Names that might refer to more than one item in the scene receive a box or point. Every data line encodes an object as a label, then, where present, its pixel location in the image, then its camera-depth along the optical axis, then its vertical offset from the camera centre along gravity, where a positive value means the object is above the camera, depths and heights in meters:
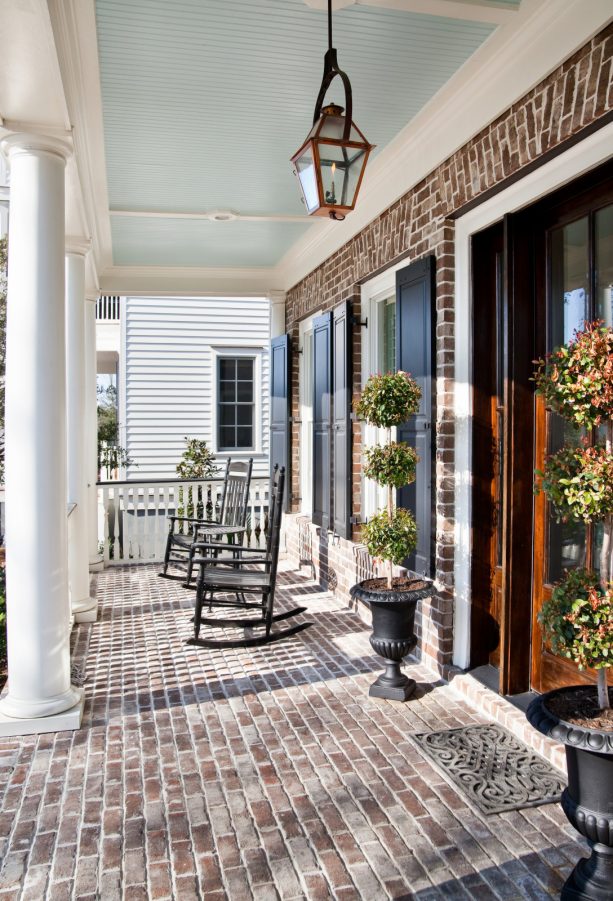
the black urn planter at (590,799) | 1.99 -1.06
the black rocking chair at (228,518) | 6.19 -0.70
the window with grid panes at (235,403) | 11.16 +0.69
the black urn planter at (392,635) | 3.63 -1.02
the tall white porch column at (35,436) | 3.27 +0.04
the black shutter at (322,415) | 5.99 +0.28
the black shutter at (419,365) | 4.00 +0.49
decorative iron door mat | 2.67 -1.37
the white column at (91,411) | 6.17 +0.32
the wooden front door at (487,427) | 3.69 +0.10
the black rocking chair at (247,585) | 4.50 -0.96
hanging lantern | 2.66 +1.15
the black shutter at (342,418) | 5.50 +0.22
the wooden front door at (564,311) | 2.90 +0.61
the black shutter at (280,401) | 7.36 +0.48
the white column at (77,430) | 4.94 +0.11
